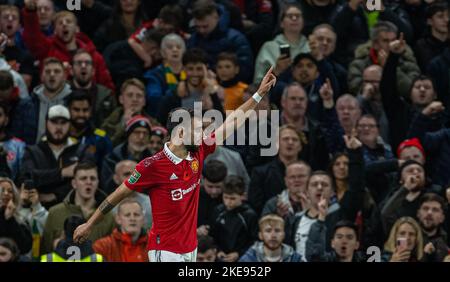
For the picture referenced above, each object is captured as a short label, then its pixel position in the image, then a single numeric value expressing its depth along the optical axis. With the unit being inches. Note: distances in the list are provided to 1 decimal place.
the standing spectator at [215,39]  685.0
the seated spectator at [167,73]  671.1
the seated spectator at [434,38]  697.0
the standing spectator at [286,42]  684.1
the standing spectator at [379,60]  685.3
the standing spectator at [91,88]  660.1
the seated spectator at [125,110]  651.1
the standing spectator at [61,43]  673.6
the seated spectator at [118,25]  703.7
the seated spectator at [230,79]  661.9
